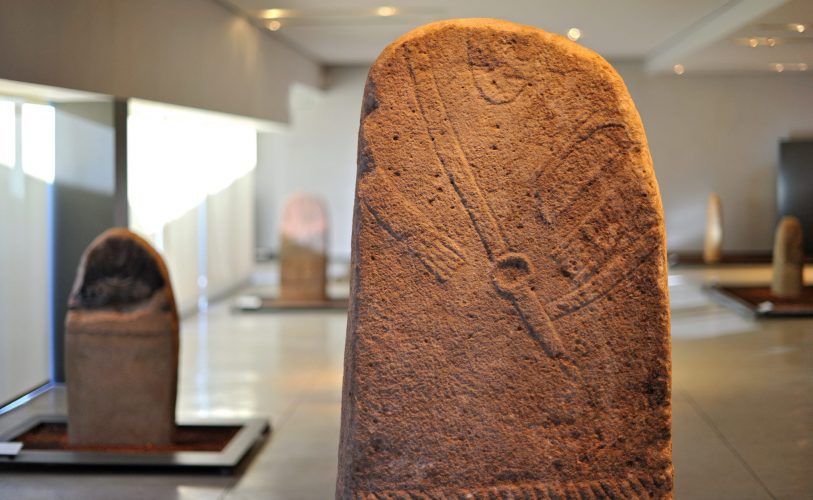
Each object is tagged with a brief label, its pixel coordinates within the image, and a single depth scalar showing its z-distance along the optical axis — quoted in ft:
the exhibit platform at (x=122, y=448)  16.96
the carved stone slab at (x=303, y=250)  37.40
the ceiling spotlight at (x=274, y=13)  32.09
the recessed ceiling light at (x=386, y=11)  31.58
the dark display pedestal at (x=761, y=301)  30.96
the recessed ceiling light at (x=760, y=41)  23.20
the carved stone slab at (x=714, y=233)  45.65
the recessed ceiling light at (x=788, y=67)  19.57
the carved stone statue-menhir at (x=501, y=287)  9.83
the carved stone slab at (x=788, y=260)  34.65
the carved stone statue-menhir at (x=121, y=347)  17.93
